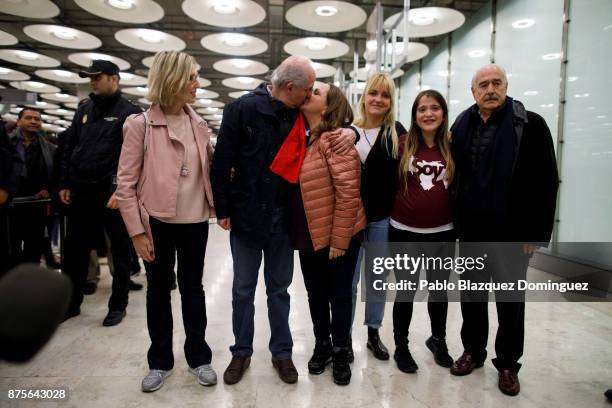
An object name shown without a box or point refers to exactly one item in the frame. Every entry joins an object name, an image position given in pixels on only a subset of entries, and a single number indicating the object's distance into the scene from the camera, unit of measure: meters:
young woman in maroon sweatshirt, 2.14
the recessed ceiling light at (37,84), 11.67
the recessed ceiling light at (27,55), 8.54
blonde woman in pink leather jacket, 1.92
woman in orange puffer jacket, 1.99
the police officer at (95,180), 2.72
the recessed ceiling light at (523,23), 5.42
